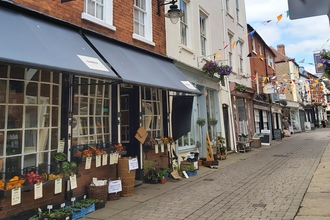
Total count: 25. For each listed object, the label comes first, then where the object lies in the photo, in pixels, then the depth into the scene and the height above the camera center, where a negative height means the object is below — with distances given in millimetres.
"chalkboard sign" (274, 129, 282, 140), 21966 -119
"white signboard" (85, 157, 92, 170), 5406 -485
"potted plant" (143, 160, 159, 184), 7367 -994
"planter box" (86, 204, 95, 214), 4987 -1311
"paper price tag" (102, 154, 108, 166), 5779 -445
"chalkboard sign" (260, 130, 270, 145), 17734 -389
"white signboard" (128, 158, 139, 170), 6141 -607
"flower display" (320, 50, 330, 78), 7543 +2019
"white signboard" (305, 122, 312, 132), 35875 +625
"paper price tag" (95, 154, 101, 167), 5607 -469
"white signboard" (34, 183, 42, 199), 4159 -779
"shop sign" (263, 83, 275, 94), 20644 +3452
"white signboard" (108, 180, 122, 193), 5738 -1043
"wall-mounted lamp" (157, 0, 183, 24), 7279 +3335
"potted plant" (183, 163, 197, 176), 8312 -1039
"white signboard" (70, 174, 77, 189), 4758 -755
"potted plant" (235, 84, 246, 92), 14508 +2489
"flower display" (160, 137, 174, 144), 8117 -111
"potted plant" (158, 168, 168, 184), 7348 -1065
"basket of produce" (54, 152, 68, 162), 4980 -313
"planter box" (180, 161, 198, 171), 8398 -893
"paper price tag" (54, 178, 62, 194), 4531 -776
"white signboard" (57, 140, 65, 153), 5191 -120
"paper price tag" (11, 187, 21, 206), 3873 -796
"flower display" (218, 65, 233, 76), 11438 +2752
